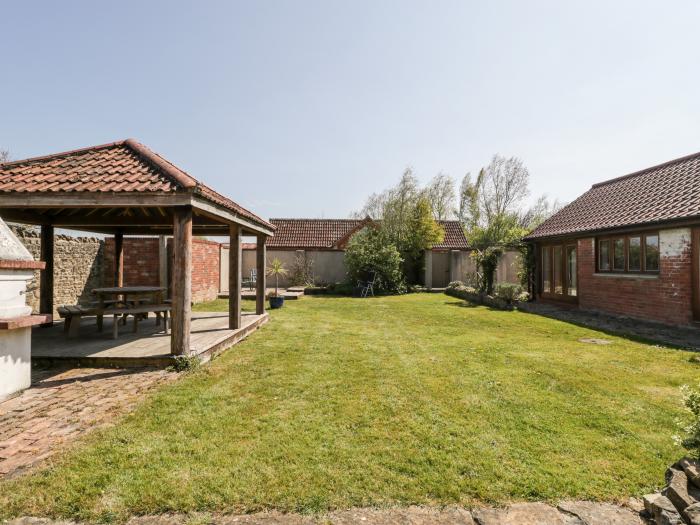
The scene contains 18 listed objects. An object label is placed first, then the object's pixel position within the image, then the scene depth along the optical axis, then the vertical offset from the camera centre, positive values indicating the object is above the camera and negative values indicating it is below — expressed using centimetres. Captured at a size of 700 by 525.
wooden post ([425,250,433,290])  2073 -5
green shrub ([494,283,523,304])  1334 -94
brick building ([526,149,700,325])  888 +62
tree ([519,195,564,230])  3744 +604
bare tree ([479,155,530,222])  3341 +758
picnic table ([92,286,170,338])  666 -78
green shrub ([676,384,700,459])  256 -116
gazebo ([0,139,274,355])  526 +113
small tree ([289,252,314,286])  2072 -23
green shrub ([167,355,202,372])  547 -151
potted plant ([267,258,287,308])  1279 -125
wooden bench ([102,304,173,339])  650 -82
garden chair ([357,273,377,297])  1786 -101
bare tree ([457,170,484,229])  3544 +667
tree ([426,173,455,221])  3378 +710
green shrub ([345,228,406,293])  1841 +22
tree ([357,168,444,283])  2036 +273
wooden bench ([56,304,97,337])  654 -87
